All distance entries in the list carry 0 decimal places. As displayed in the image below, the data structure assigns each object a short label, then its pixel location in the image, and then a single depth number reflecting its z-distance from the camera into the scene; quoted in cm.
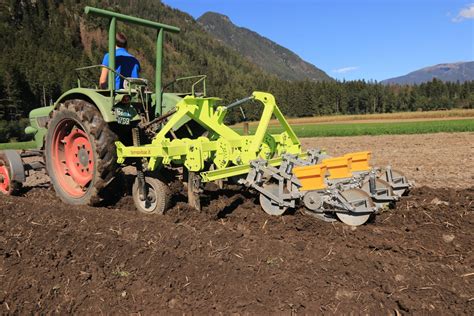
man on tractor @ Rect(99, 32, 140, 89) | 589
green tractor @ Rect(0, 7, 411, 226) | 477
